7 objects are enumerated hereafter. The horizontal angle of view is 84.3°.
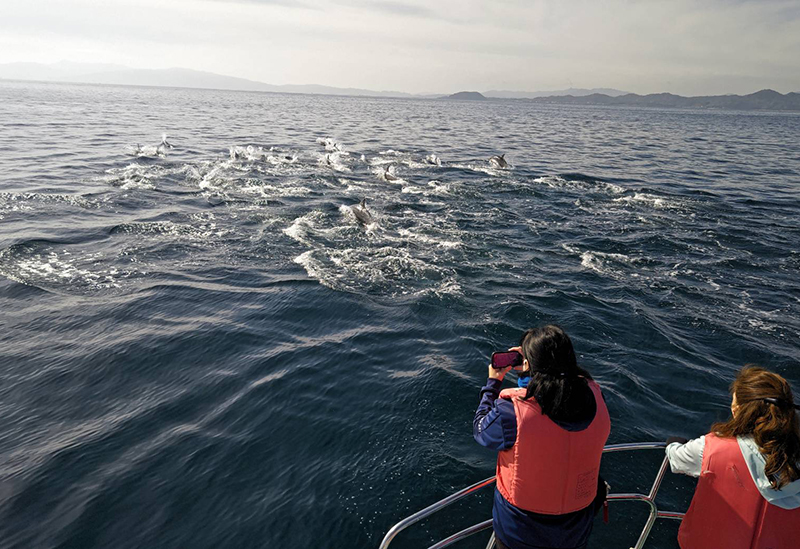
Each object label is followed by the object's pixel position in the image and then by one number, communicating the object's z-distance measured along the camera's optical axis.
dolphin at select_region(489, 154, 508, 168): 31.55
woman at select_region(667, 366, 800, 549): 3.27
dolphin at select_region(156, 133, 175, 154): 32.81
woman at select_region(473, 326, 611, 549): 3.50
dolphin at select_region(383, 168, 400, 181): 26.89
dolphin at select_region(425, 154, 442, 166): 32.94
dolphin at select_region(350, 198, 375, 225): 17.86
